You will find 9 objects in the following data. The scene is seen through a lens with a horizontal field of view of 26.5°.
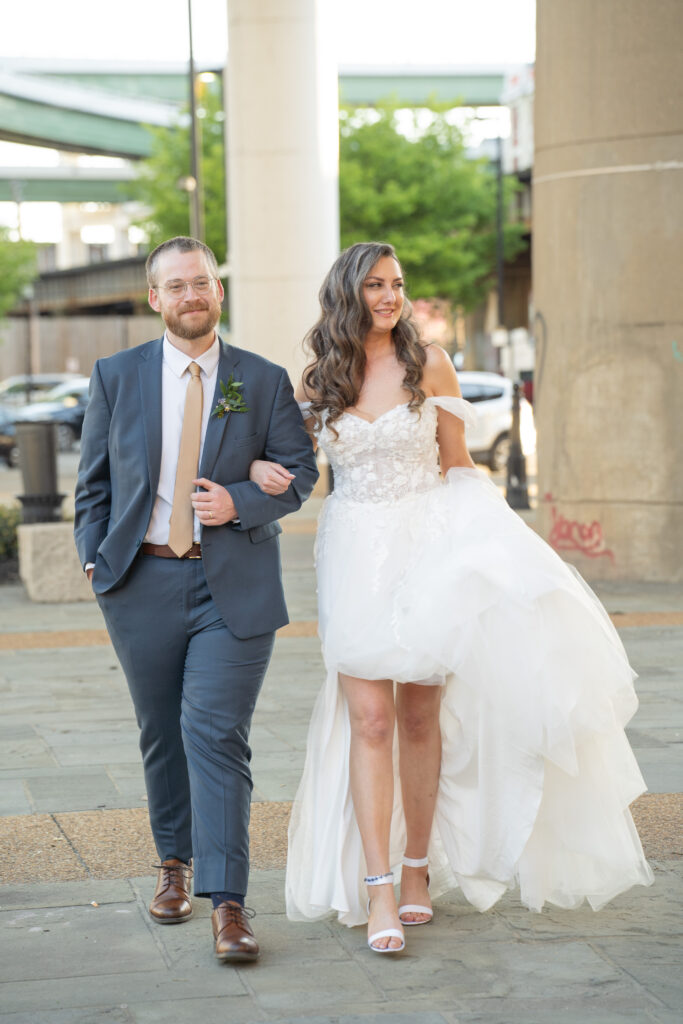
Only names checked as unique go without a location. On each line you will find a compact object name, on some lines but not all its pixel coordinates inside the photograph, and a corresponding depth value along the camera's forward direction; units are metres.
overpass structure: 45.53
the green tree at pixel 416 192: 45.94
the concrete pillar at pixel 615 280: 11.51
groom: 4.24
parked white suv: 24.56
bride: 4.27
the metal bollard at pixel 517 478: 19.04
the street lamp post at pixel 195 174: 29.31
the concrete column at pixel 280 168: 21.22
